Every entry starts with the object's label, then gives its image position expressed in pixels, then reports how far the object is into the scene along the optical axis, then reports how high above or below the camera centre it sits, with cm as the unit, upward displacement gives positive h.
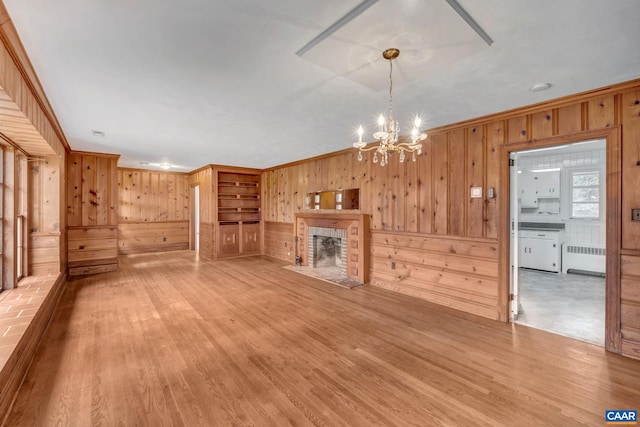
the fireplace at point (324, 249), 584 -84
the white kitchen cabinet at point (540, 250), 543 -78
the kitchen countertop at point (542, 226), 560 -30
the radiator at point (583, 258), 513 -90
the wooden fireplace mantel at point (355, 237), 477 -45
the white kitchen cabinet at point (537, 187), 587 +55
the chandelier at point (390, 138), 215 +61
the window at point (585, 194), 537 +35
